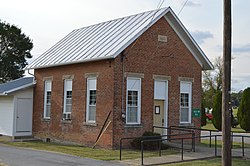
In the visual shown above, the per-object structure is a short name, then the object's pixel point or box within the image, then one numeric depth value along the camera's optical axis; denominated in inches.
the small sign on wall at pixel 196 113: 969.6
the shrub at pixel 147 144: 798.5
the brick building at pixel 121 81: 829.8
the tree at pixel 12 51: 2232.5
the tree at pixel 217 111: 1625.2
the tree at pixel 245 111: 1574.8
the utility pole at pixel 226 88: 462.3
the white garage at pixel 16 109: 1040.8
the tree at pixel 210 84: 2539.1
